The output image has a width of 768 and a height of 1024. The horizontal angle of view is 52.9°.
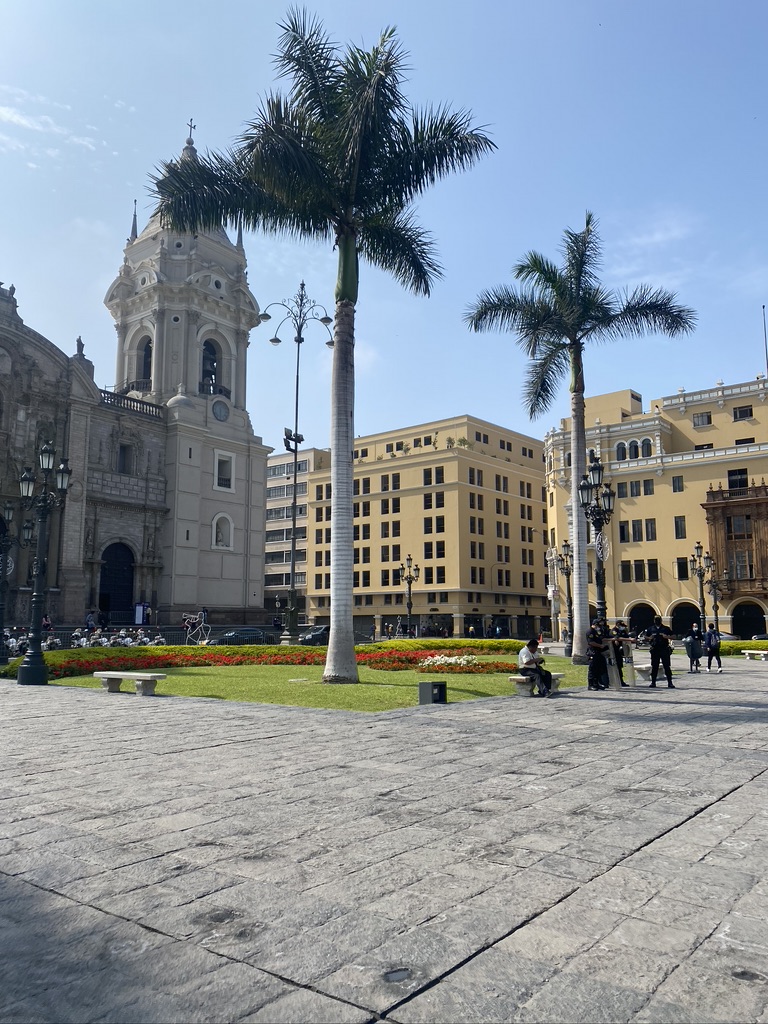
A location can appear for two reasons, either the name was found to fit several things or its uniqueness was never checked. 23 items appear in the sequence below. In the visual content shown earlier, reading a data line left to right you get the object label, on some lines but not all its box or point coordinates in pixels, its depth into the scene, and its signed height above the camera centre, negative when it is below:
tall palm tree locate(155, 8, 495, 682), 17.64 +10.52
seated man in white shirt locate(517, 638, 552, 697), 16.17 -1.06
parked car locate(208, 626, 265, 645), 42.41 -0.93
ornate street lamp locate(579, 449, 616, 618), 21.22 +3.13
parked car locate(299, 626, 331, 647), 42.91 -1.00
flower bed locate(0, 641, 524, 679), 22.33 -1.26
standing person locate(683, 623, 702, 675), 25.64 -1.06
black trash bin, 14.27 -1.36
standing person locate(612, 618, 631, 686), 19.25 -0.54
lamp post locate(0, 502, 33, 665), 24.83 +1.72
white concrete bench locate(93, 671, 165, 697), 16.61 -1.29
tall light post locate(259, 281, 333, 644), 36.47 +9.36
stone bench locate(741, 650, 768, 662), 32.64 -1.67
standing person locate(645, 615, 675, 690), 19.08 -0.86
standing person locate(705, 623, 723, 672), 25.72 -0.87
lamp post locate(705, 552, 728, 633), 51.53 +2.21
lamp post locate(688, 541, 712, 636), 47.62 +3.51
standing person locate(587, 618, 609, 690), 18.45 -1.06
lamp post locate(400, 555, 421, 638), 52.53 +3.40
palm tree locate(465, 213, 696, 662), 25.84 +10.23
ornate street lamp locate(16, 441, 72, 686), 19.73 +0.77
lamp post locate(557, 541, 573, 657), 47.45 +3.52
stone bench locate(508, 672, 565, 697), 16.08 -1.38
